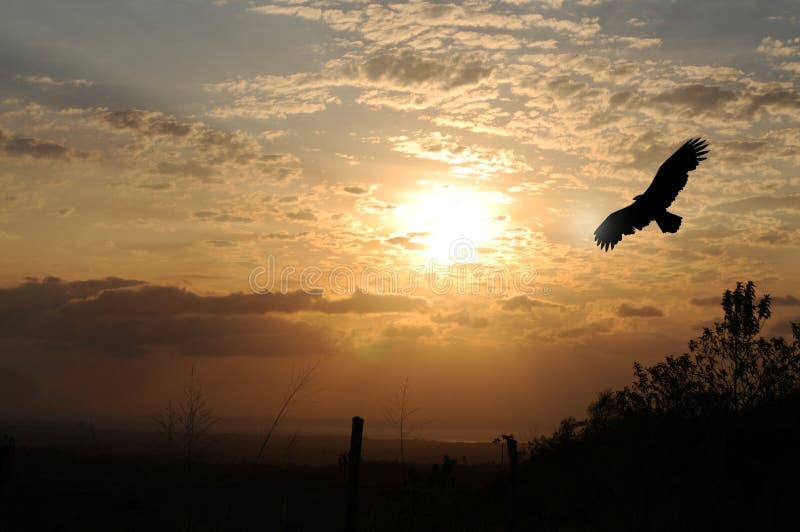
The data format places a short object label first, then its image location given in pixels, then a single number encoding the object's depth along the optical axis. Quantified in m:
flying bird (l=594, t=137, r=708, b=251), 13.15
